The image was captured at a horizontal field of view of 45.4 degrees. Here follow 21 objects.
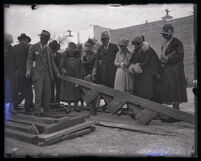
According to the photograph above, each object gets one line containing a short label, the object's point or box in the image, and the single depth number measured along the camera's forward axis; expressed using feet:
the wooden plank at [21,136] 13.83
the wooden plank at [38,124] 14.94
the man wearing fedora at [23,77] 20.18
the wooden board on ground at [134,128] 15.56
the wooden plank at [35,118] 15.98
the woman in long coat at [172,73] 18.57
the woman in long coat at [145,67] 19.07
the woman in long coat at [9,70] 13.99
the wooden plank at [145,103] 15.61
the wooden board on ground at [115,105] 17.95
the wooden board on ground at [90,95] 19.89
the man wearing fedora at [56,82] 23.67
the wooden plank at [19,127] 14.72
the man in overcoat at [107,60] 22.13
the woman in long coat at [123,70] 20.48
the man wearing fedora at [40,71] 19.65
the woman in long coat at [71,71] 22.86
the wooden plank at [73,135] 13.89
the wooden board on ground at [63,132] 13.75
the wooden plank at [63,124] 14.48
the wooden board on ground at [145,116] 16.66
